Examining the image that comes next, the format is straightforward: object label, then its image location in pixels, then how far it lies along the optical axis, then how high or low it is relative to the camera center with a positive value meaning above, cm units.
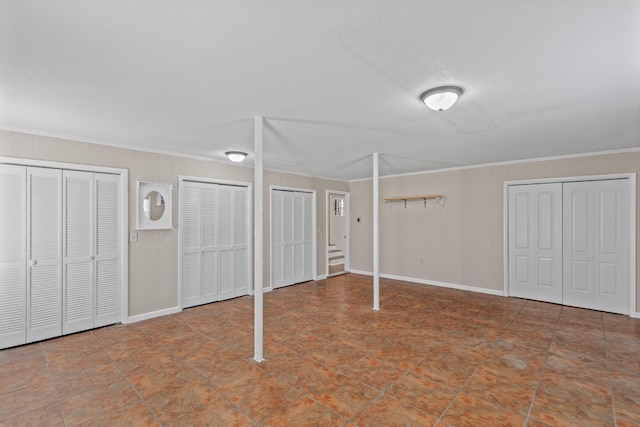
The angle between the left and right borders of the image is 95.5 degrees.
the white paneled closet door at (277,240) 618 -55
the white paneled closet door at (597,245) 457 -50
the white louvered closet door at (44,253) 348 -47
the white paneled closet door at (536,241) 509 -50
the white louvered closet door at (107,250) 397 -50
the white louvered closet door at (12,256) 331 -48
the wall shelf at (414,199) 636 +35
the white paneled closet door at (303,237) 667 -52
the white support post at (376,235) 475 -35
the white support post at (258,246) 307 -36
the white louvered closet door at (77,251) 373 -48
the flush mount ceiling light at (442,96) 237 +97
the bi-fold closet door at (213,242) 490 -50
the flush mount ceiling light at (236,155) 461 +94
